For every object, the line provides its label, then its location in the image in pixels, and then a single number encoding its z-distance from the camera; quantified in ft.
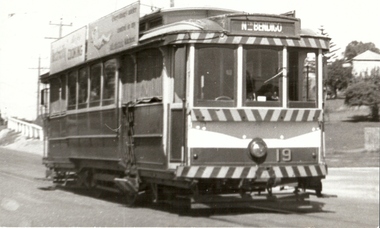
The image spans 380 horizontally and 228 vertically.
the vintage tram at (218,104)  34.42
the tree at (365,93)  121.70
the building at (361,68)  120.48
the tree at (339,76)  129.49
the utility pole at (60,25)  139.44
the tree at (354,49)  82.43
